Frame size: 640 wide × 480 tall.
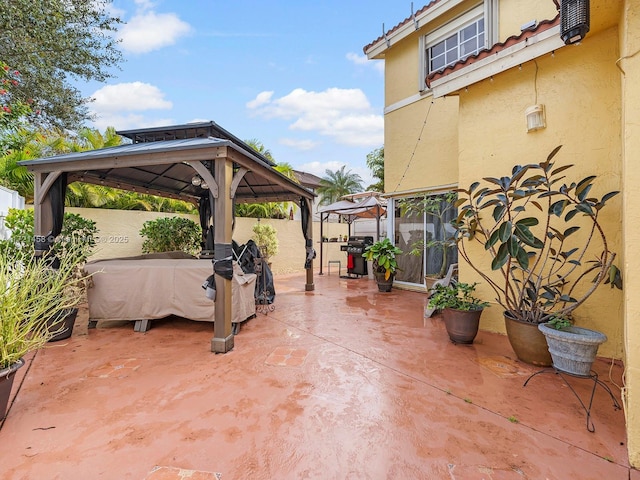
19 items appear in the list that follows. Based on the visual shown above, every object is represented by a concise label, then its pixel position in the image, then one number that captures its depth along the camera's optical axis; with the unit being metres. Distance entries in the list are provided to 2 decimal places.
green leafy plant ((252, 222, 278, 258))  10.26
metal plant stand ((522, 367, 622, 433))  2.22
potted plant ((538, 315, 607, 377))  2.41
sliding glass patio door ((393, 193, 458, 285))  6.59
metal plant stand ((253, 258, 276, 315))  5.68
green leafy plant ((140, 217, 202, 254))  7.71
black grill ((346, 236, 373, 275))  9.69
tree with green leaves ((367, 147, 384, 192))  17.44
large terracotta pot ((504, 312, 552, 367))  3.18
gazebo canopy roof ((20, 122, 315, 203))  3.78
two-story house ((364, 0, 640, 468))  1.97
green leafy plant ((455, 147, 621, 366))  3.07
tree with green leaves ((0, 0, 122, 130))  6.84
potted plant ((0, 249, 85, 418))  2.24
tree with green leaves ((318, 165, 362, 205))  23.10
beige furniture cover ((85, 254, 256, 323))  4.43
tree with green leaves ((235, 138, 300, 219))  11.13
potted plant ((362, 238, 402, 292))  7.34
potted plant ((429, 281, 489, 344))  3.81
